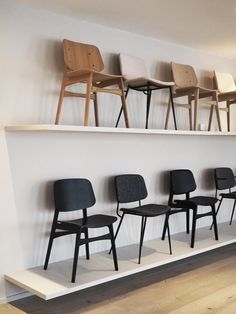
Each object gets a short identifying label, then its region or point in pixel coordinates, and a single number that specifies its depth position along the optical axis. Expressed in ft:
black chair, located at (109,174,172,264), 11.44
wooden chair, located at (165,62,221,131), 13.52
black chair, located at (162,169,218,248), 12.94
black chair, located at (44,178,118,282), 9.87
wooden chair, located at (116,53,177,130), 11.94
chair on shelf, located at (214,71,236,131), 15.06
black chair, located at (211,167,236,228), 15.18
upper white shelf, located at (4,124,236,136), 9.34
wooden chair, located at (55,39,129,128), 10.34
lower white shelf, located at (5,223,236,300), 9.13
